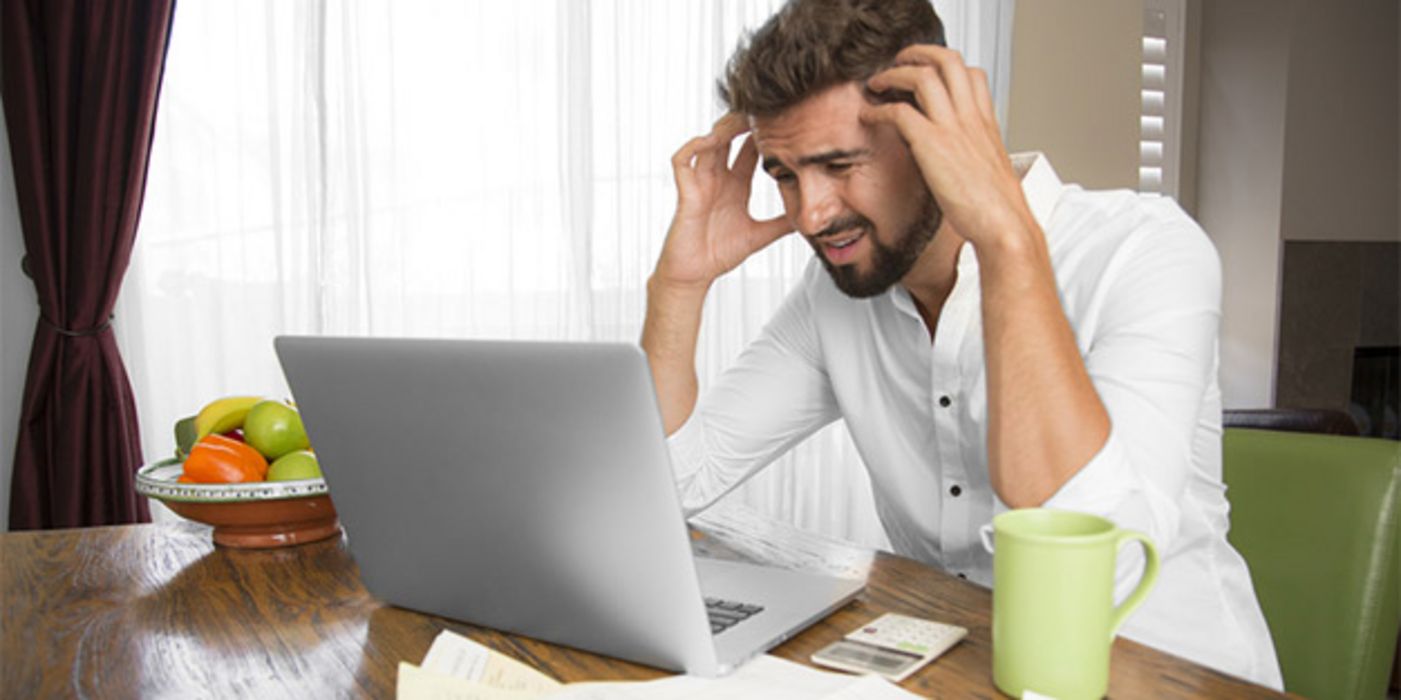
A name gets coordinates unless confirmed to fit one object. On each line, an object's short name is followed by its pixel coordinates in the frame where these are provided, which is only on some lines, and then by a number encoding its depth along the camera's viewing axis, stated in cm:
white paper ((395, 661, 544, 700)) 72
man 98
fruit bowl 112
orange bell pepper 113
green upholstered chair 108
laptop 76
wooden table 78
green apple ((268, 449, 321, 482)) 115
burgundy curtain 241
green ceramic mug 69
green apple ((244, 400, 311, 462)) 120
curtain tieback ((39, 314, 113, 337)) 243
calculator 78
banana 127
